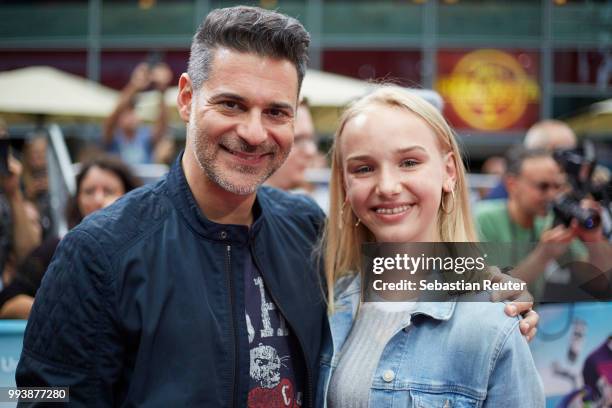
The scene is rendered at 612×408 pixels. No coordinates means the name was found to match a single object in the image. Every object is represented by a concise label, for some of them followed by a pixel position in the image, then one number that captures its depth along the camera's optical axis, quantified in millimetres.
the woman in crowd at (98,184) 3461
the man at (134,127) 5309
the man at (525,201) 3590
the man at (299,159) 3496
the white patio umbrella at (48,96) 6844
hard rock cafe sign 9734
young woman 1562
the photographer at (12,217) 3125
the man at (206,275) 1554
